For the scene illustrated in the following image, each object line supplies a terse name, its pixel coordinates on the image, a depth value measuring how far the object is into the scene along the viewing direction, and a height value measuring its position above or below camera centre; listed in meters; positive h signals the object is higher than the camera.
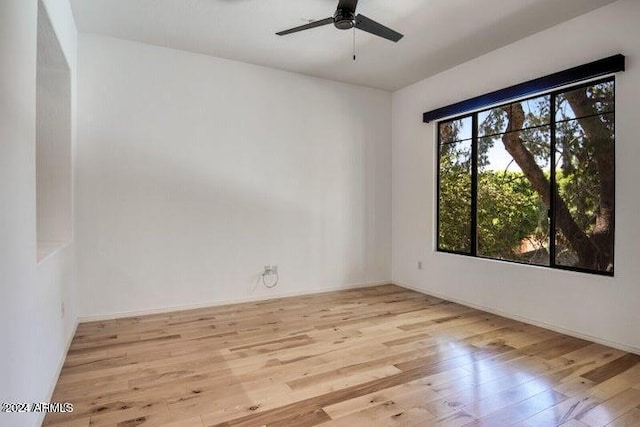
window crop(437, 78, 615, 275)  3.14 +0.29
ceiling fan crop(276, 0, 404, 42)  2.54 +1.39
